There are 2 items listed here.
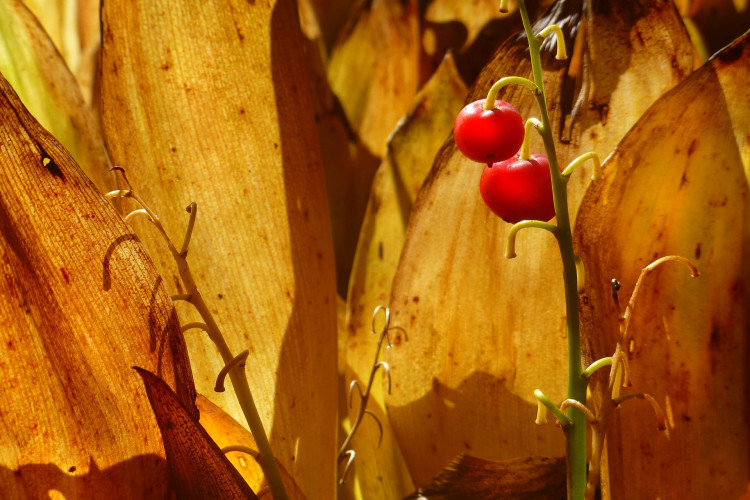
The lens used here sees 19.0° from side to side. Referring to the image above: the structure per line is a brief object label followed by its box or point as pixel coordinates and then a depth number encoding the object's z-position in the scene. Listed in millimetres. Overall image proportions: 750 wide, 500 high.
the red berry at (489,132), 256
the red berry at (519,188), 258
